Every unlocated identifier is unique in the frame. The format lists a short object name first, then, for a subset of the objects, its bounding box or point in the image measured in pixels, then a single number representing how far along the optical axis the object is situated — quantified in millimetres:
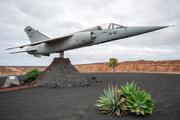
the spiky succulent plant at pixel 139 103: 4272
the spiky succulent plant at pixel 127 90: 4754
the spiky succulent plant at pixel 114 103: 4541
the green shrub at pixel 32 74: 16542
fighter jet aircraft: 9648
